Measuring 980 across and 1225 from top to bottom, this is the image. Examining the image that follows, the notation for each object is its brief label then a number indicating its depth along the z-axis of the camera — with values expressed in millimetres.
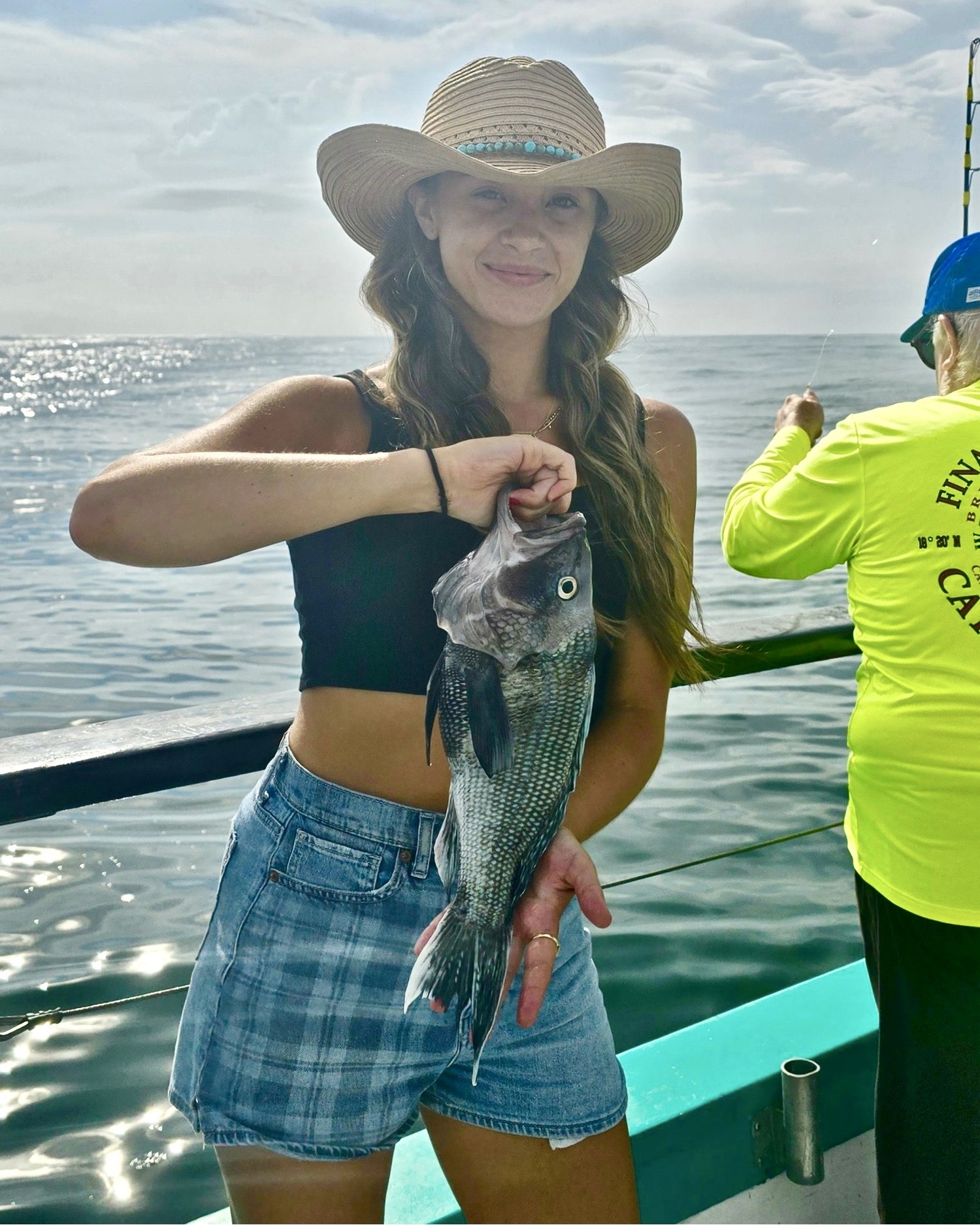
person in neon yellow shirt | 2184
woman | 1732
